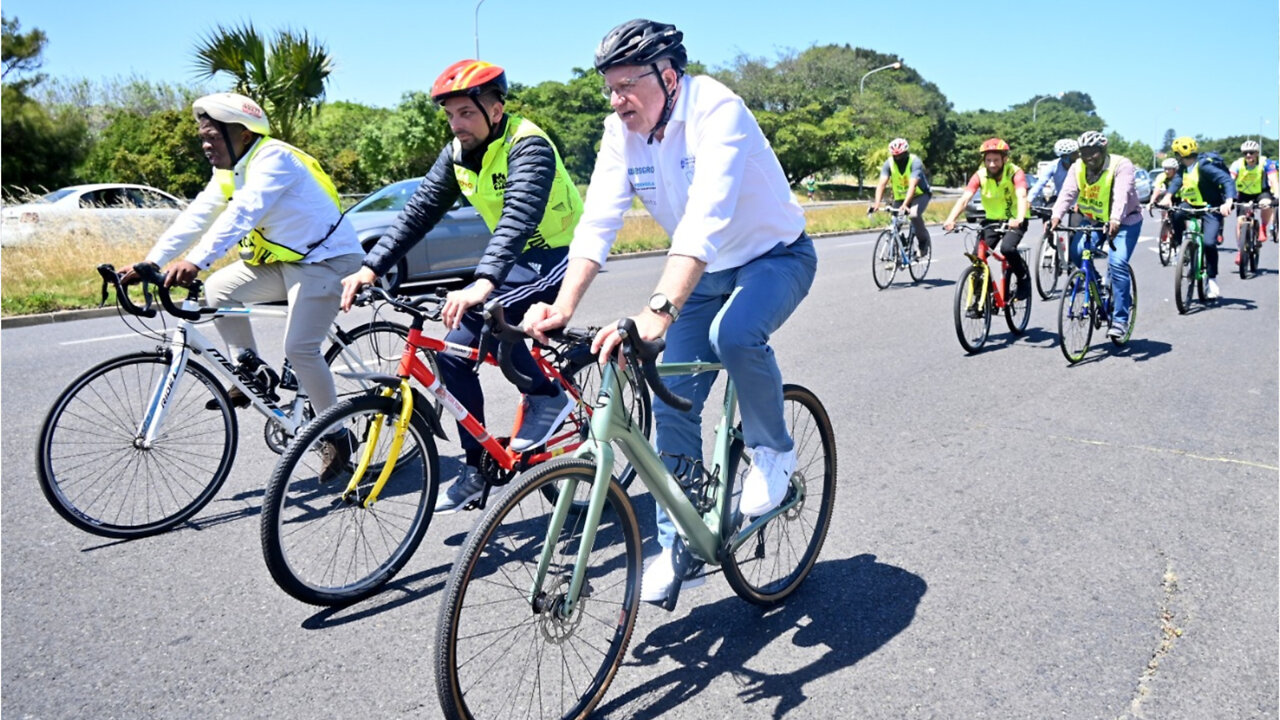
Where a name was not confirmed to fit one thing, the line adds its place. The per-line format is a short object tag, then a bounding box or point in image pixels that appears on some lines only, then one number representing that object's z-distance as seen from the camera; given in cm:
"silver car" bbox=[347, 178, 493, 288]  1326
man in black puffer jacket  403
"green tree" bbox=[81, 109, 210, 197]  2950
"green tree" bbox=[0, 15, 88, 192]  3031
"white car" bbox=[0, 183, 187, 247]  1633
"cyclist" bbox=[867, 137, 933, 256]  1391
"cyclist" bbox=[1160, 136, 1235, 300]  1195
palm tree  1941
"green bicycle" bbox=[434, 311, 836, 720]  263
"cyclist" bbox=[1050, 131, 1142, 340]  866
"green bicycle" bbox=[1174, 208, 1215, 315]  1109
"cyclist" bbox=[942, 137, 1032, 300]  938
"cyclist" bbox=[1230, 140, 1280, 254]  1552
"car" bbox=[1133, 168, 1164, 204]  3584
